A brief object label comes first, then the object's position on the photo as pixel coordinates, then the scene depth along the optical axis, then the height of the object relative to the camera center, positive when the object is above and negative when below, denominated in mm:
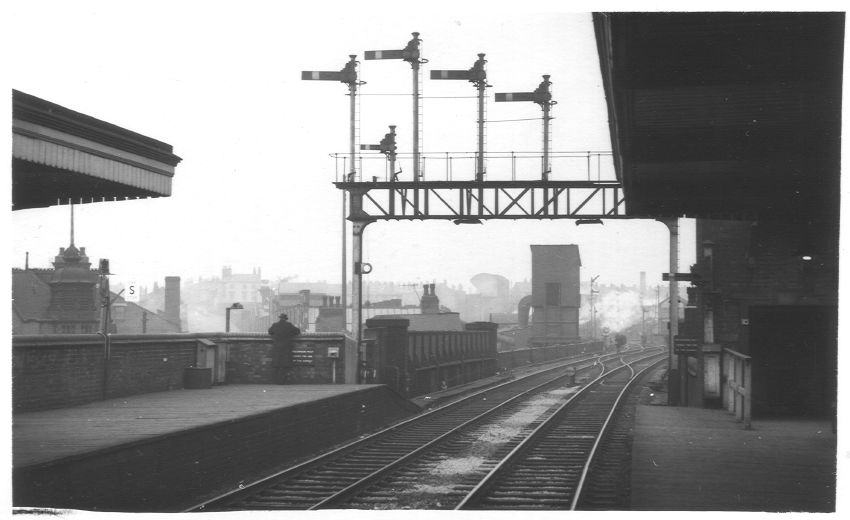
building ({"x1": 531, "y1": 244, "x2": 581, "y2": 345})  63562 -681
